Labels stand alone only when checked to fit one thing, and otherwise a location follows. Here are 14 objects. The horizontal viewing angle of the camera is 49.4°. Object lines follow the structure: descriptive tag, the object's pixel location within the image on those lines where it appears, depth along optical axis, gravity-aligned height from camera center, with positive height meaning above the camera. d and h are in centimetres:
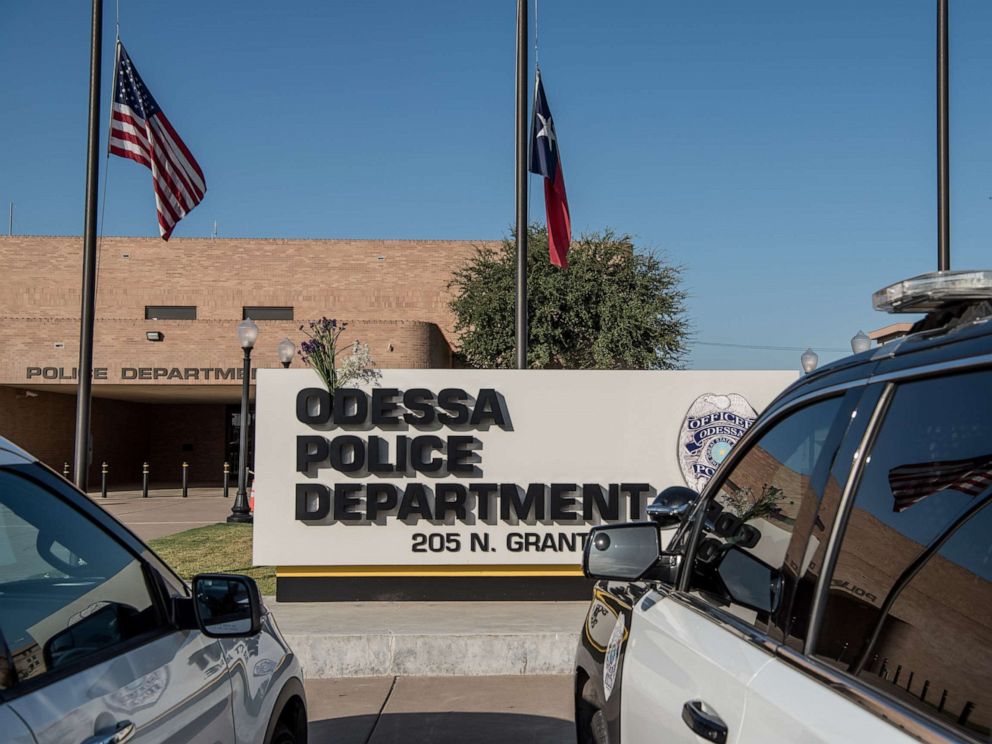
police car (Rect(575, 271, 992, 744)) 169 -32
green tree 3553 +287
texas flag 1327 +278
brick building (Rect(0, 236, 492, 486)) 4150 +396
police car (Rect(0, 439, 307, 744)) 217 -60
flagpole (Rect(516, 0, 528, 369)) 1184 +246
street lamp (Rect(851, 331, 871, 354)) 1939 +112
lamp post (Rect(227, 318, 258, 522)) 2086 -102
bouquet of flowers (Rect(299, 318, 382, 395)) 973 +29
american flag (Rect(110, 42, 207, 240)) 1222 +284
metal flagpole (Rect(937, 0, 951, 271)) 1172 +264
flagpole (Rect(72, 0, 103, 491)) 1109 +108
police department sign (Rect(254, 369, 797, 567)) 980 -60
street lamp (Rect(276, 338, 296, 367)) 2184 +86
